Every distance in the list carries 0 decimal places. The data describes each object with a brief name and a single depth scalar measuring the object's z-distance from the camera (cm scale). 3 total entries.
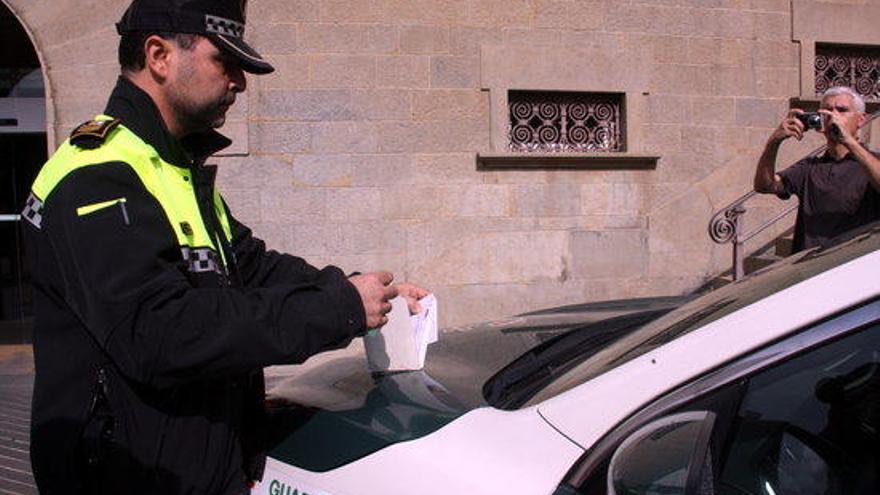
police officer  145
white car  133
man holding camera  374
